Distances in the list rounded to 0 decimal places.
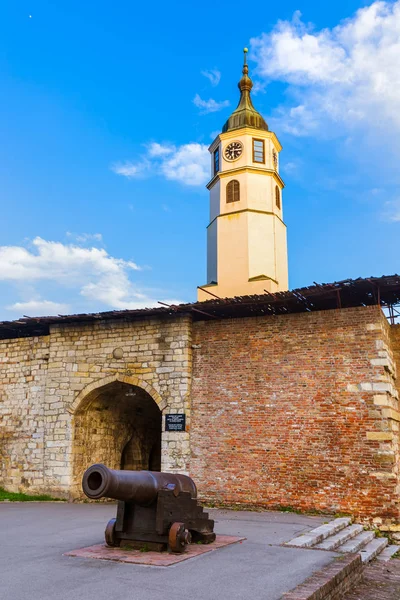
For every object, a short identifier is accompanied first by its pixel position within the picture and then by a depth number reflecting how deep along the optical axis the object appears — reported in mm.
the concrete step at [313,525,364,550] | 7621
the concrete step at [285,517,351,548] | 7410
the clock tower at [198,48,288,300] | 20375
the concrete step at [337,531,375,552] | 7980
